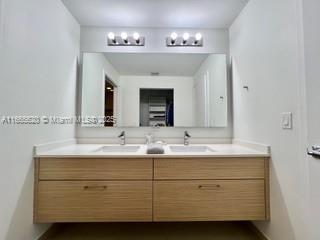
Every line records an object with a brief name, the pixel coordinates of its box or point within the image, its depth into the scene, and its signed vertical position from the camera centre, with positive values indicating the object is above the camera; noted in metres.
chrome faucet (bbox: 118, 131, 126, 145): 2.25 -0.14
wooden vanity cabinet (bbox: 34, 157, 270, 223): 1.53 -0.48
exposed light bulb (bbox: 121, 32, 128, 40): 2.30 +0.98
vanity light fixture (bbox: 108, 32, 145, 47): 2.31 +0.94
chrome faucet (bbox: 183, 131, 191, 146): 2.27 -0.13
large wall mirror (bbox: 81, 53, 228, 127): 2.30 +0.36
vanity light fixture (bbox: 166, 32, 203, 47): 2.33 +0.94
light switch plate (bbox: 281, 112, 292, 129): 1.34 +0.03
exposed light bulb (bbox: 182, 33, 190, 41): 2.33 +0.99
